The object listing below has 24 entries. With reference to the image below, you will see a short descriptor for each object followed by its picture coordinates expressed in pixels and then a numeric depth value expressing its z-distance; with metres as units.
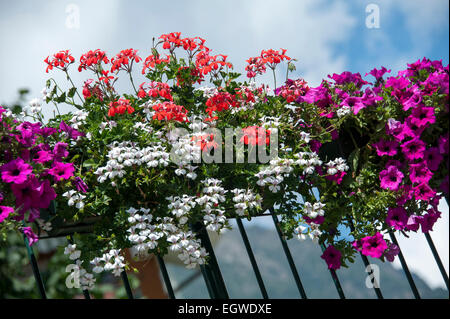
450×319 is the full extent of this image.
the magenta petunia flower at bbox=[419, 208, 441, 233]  2.02
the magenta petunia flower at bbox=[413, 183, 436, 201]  1.97
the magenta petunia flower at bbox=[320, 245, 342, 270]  2.00
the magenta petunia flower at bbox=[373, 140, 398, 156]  2.03
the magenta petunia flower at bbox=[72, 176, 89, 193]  1.71
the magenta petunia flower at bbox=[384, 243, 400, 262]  2.02
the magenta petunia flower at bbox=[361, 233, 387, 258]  1.96
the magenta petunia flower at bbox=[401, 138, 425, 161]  2.00
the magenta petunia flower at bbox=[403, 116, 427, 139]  2.01
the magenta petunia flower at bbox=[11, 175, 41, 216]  1.62
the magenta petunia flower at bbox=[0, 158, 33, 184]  1.60
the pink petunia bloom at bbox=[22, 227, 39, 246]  1.66
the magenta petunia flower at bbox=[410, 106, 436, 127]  1.99
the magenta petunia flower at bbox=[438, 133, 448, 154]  2.06
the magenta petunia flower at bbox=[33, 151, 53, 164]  1.70
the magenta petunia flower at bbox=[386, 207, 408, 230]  1.98
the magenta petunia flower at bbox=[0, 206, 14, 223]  1.60
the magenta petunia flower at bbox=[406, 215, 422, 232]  2.00
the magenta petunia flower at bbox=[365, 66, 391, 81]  2.24
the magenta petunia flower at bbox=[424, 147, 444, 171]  2.05
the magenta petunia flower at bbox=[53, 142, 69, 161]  1.74
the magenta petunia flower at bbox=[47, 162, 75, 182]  1.69
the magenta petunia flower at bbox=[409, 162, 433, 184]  1.99
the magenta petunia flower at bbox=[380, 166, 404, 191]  1.98
